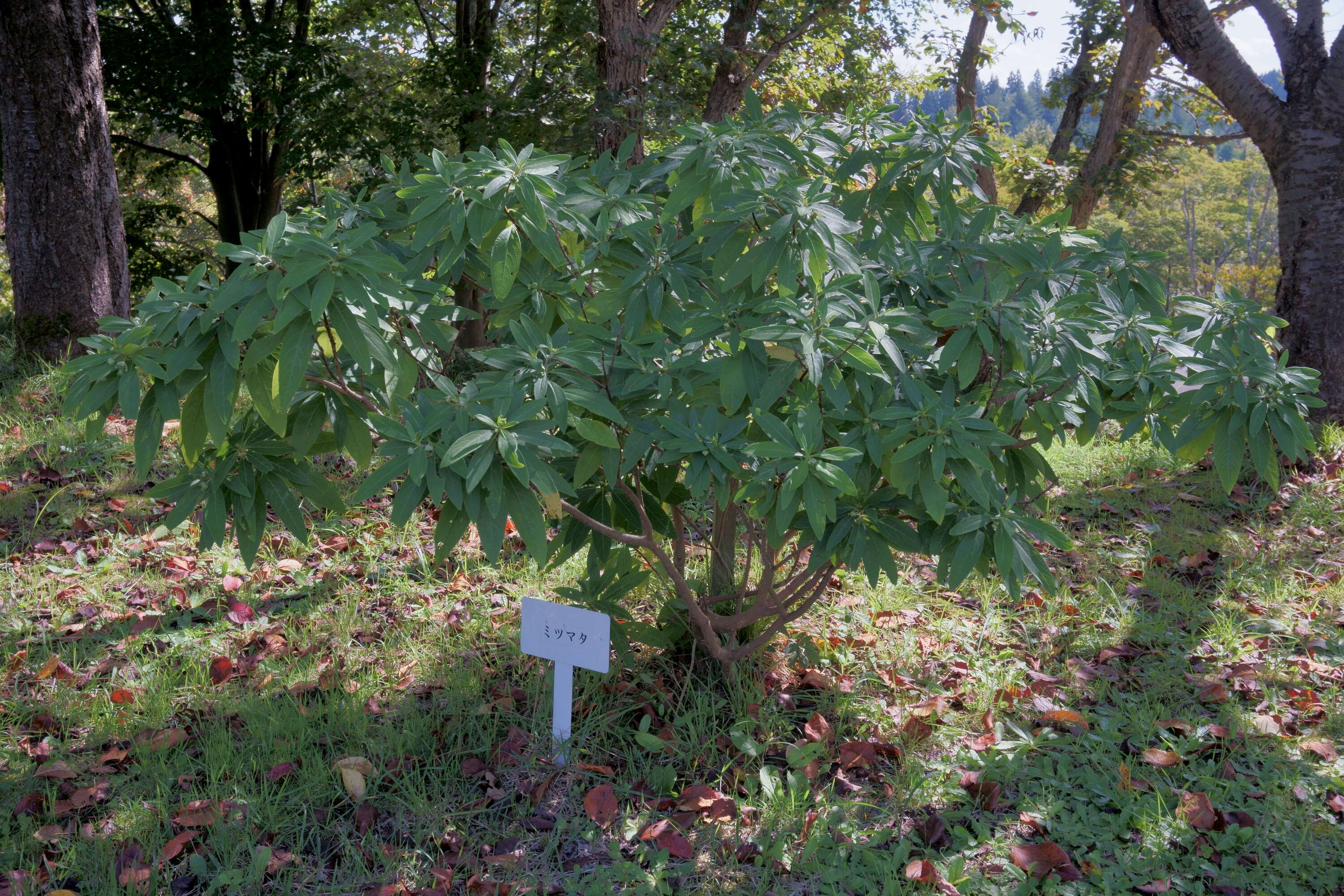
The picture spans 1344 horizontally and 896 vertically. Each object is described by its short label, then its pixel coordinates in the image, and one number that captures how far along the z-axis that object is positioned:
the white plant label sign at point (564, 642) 2.35
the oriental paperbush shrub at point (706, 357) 1.68
